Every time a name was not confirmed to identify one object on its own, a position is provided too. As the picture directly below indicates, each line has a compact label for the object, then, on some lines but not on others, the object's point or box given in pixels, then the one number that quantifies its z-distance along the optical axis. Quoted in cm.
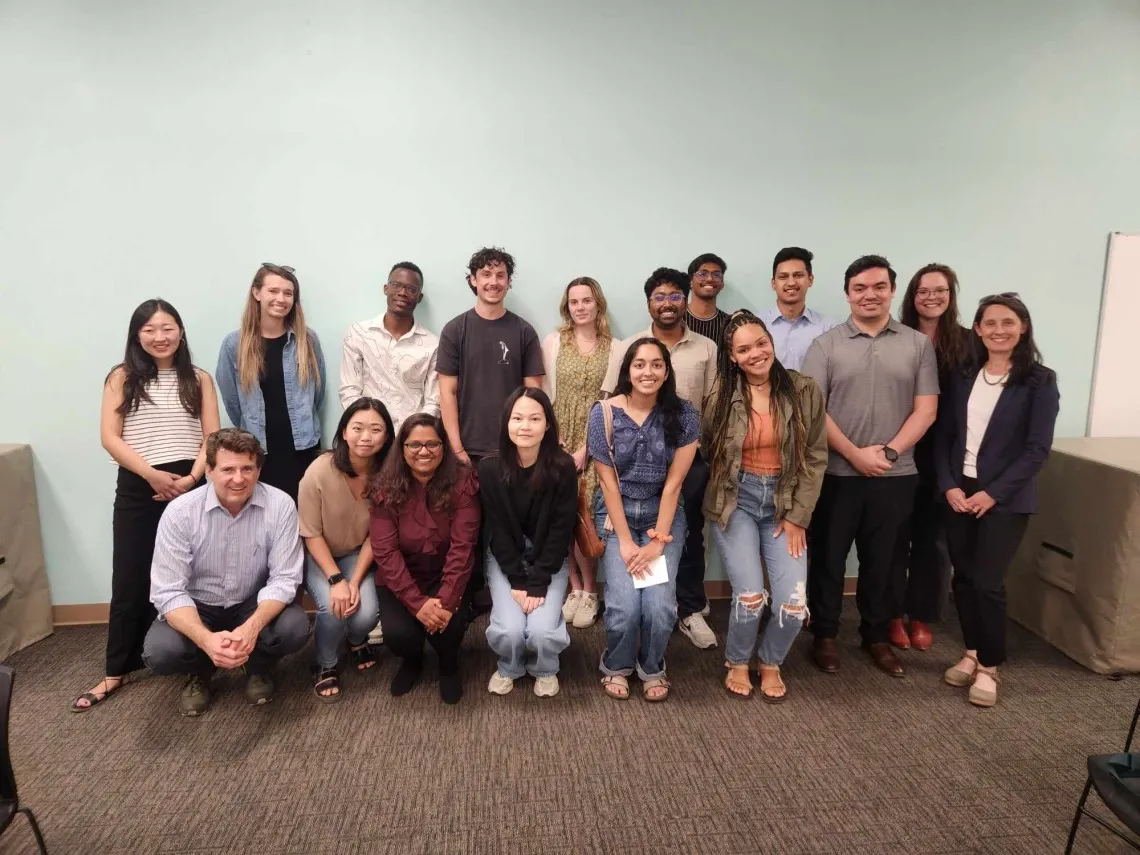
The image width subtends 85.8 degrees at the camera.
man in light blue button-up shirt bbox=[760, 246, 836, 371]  285
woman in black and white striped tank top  247
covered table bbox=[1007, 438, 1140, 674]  256
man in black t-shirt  286
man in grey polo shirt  249
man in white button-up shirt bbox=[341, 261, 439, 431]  292
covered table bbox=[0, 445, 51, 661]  279
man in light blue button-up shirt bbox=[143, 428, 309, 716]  219
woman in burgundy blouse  235
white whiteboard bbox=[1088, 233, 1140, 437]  328
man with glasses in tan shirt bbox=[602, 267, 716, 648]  279
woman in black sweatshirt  237
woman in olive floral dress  284
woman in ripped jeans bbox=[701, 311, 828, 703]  236
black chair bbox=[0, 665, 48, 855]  136
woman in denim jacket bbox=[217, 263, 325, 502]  273
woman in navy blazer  233
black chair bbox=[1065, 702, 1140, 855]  138
